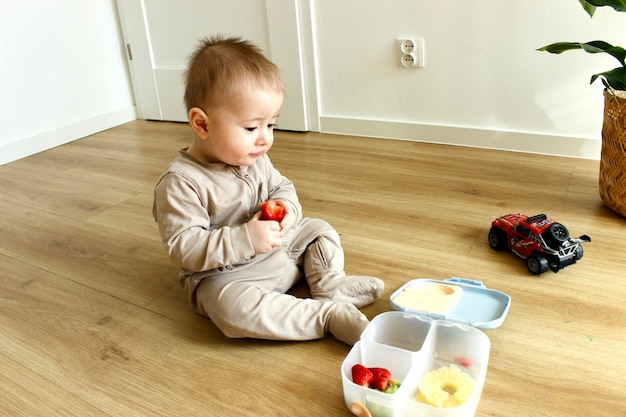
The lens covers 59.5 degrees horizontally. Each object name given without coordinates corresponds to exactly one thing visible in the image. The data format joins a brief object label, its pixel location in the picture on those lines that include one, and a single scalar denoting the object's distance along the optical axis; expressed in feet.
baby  3.22
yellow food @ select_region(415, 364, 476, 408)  2.72
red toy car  3.79
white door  6.97
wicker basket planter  4.29
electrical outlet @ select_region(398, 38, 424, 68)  6.21
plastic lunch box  2.65
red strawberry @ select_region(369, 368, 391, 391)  2.76
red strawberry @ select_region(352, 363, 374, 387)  2.75
